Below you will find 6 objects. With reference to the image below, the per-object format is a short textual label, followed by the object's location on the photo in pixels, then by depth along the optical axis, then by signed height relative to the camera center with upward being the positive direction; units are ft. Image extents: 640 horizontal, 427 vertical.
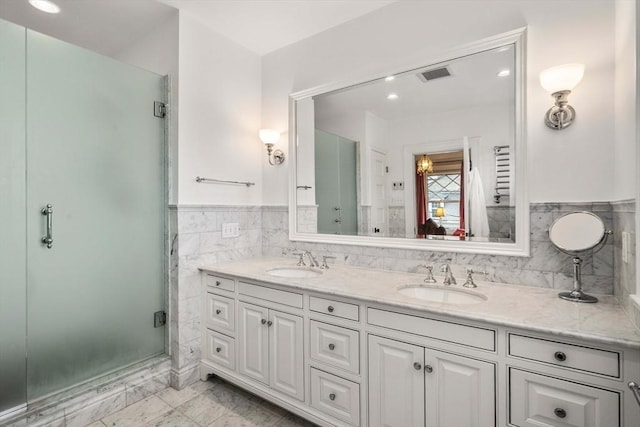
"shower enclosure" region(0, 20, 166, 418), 5.50 -0.03
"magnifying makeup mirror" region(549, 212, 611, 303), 4.71 -0.39
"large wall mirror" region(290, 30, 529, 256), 5.84 +1.27
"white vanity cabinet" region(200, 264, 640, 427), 3.66 -2.26
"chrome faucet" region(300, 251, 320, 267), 7.90 -1.22
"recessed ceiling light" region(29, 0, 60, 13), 7.18 +4.94
